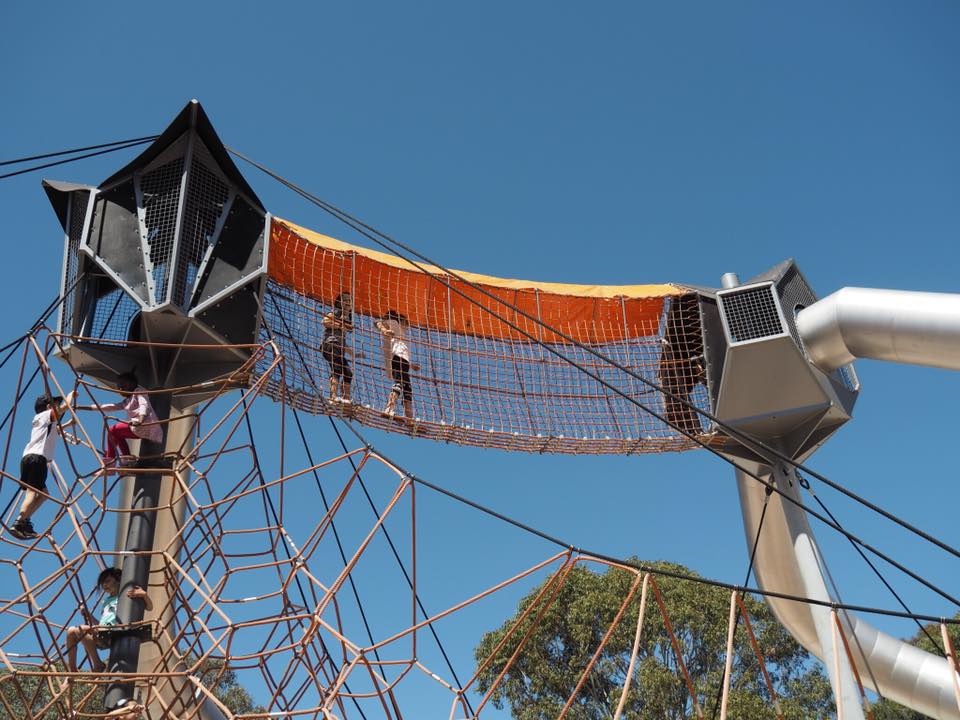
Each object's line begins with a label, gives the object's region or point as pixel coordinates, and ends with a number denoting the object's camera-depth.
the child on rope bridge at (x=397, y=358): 11.09
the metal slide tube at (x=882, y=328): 9.82
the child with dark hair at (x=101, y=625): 8.02
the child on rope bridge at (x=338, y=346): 10.81
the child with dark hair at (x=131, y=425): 8.77
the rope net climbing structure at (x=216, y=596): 7.29
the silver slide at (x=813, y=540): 10.04
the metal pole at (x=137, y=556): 7.98
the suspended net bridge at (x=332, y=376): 8.11
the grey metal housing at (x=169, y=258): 9.15
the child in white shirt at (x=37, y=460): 8.41
